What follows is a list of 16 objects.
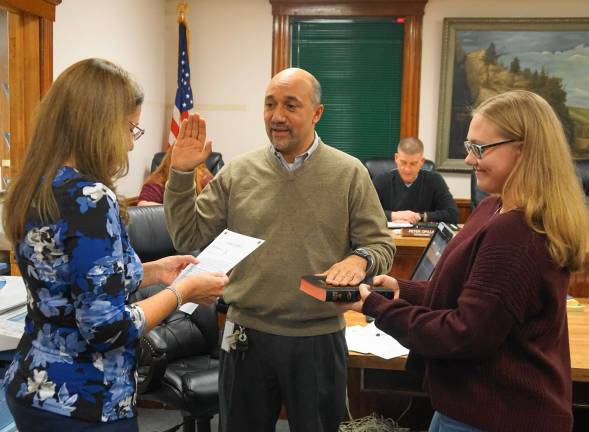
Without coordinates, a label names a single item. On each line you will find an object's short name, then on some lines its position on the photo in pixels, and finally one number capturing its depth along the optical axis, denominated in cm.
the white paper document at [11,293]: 187
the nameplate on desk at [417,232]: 350
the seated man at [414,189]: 423
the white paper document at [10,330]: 164
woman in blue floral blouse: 117
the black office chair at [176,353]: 244
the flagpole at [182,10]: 564
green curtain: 575
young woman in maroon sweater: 116
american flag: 563
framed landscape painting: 555
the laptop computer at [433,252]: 211
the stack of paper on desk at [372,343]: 192
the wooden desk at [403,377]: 188
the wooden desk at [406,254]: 335
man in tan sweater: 179
